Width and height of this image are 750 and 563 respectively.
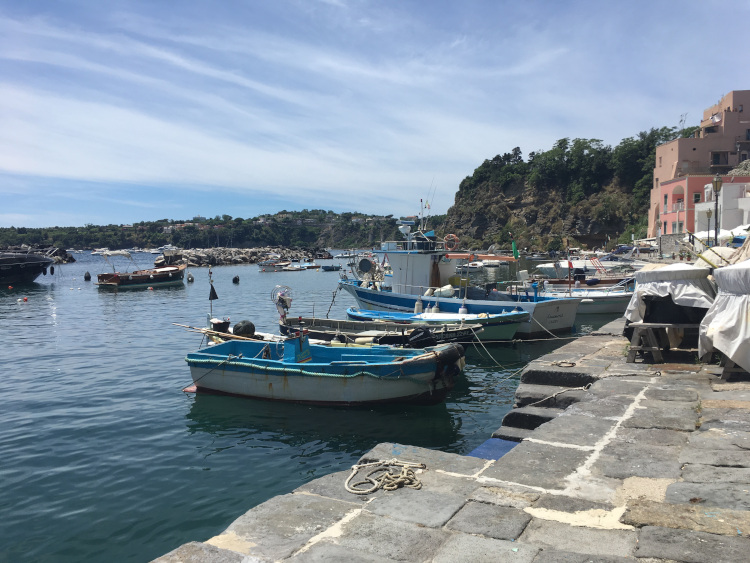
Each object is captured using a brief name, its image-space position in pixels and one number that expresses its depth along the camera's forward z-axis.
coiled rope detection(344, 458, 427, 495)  4.98
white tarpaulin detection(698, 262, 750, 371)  7.24
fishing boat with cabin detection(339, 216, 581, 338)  20.94
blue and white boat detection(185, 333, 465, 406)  12.16
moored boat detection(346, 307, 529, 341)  19.17
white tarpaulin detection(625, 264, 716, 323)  8.81
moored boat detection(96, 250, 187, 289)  50.00
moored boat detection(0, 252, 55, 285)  54.03
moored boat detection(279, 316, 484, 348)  15.38
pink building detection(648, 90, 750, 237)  60.25
